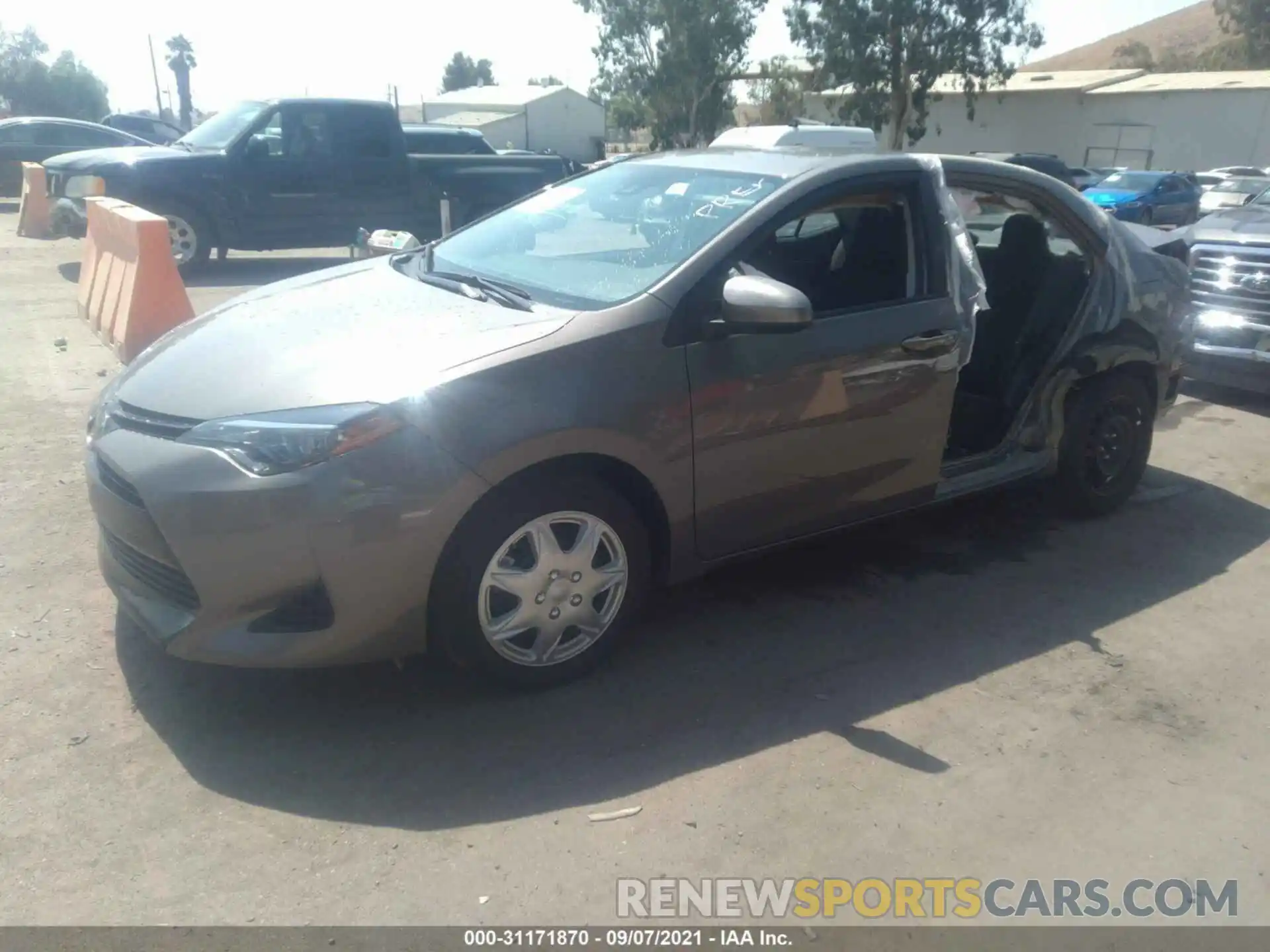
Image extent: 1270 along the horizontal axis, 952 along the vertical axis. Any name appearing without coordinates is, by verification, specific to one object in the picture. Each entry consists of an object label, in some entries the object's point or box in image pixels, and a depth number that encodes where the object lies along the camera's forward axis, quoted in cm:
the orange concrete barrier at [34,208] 1427
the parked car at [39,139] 1828
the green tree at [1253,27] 6222
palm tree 5019
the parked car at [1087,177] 2652
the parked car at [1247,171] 2774
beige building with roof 3947
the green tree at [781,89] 4741
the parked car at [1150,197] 2380
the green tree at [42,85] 5491
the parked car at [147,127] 2812
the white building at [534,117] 5281
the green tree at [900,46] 3941
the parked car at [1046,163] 2400
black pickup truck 1129
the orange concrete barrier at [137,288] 675
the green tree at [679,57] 4447
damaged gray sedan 302
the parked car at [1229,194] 2331
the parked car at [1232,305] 737
